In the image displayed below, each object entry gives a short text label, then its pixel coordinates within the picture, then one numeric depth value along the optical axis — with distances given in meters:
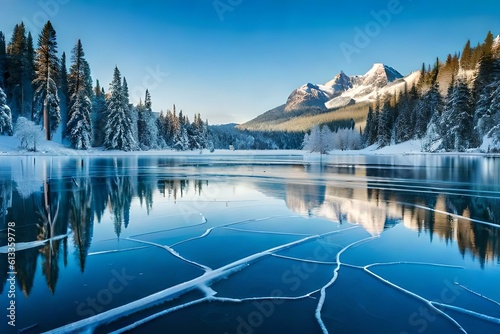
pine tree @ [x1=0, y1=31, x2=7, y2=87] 50.78
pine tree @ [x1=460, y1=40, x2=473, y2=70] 102.19
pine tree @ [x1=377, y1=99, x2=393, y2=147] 99.62
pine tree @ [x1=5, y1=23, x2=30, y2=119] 51.66
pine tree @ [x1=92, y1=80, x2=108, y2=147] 62.72
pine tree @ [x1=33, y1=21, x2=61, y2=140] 45.94
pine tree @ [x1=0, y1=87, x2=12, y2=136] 42.88
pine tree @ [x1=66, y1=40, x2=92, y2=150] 51.12
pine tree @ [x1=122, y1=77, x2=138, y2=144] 63.71
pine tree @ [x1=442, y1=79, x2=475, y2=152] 66.12
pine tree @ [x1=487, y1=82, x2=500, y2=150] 55.31
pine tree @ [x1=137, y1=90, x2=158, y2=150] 75.38
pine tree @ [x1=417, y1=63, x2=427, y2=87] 112.81
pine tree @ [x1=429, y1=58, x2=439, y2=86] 100.82
